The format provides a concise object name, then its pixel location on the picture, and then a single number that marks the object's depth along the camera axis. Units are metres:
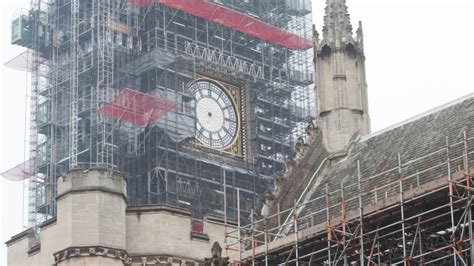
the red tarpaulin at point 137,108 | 74.69
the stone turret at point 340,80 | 52.25
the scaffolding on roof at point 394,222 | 38.38
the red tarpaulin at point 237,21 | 78.50
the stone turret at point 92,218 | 49.31
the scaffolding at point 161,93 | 74.75
